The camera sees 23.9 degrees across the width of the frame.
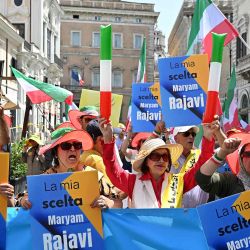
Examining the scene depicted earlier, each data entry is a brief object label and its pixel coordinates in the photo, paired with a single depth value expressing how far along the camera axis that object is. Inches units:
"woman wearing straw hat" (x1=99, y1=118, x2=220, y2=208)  163.2
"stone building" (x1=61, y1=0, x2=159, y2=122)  2425.0
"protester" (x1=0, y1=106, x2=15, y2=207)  171.2
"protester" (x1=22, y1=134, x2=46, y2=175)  286.6
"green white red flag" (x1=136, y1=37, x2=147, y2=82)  454.0
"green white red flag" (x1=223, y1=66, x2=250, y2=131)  468.4
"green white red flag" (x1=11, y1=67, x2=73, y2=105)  384.8
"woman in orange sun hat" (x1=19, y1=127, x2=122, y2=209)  173.3
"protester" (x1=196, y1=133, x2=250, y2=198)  145.1
